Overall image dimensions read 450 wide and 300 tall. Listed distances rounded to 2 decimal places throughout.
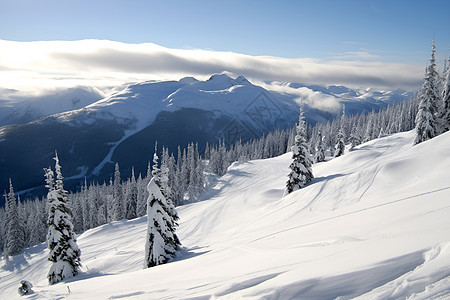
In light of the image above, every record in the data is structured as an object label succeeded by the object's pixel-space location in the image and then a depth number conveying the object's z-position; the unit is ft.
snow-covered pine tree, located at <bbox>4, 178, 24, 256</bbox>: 167.63
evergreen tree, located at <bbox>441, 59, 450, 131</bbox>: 101.65
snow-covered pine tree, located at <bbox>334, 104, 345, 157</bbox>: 192.65
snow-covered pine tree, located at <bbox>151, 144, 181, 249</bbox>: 64.08
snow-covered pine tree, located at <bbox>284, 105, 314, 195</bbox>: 92.58
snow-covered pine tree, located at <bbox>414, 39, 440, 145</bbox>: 104.63
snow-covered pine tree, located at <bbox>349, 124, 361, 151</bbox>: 236.57
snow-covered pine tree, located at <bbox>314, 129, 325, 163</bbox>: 216.33
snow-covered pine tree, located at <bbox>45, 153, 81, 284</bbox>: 73.31
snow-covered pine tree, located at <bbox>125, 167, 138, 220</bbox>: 228.84
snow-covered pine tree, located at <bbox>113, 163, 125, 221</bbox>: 216.13
